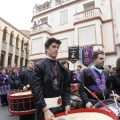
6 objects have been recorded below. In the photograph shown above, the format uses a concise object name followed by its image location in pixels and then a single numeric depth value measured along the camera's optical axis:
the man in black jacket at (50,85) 2.19
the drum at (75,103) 4.11
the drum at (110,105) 2.44
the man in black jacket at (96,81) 3.11
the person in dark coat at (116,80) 3.47
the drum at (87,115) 1.93
